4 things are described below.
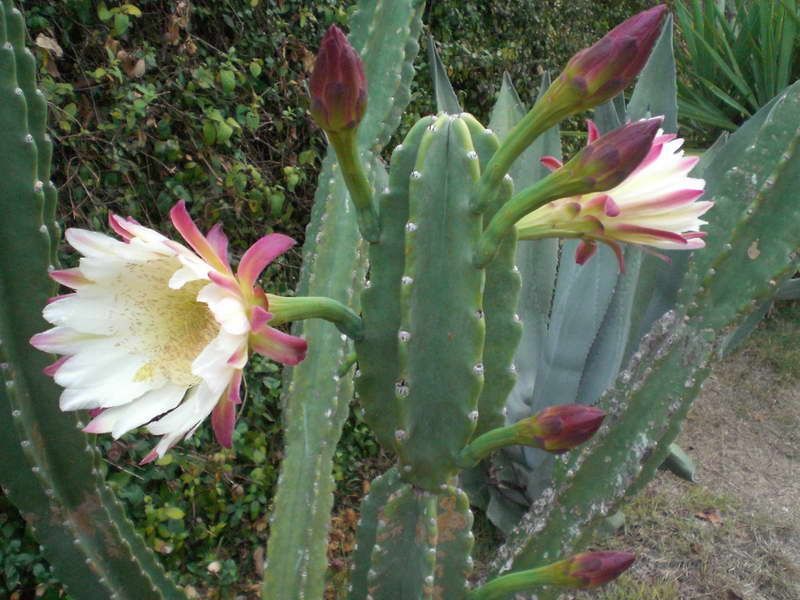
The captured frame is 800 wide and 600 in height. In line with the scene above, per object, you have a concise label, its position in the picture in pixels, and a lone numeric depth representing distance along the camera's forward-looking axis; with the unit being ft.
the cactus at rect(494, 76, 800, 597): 3.98
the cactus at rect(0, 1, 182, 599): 3.11
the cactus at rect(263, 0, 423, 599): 4.28
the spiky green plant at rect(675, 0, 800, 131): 11.14
